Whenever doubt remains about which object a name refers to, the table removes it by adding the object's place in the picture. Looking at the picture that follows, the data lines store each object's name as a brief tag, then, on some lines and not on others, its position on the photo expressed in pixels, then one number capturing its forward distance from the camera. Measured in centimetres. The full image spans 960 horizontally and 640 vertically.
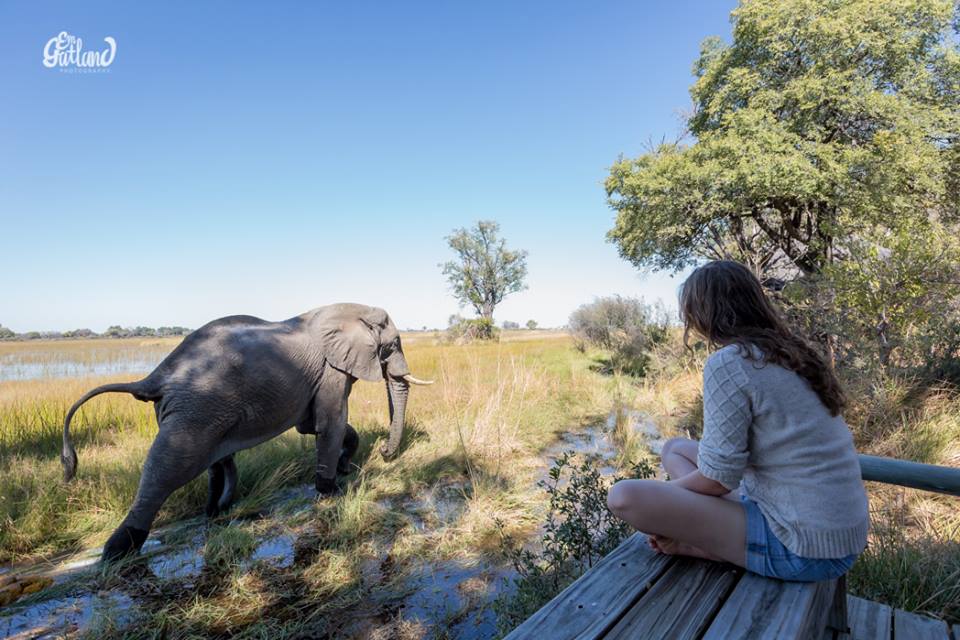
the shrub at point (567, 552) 222
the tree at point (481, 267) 3997
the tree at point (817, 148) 775
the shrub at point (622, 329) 1363
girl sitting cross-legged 150
